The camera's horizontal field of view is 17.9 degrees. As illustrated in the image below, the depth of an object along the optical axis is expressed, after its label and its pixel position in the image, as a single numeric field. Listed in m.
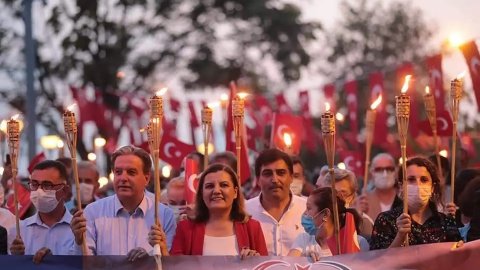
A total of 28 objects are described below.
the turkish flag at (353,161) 17.24
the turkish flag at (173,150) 16.47
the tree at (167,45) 34.88
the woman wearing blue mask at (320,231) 9.69
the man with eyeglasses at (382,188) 13.52
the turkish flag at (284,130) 15.75
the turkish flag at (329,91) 22.35
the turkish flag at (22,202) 12.99
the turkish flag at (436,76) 17.02
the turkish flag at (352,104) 22.67
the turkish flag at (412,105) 20.01
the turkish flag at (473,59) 15.12
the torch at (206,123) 10.48
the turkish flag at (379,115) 20.27
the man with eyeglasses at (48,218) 10.20
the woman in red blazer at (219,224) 9.45
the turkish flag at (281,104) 25.35
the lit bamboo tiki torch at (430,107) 11.47
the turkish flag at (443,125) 14.85
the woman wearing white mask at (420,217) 9.62
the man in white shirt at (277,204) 10.55
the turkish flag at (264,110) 24.88
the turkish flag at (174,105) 26.42
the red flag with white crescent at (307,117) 24.50
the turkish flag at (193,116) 23.14
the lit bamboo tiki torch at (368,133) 14.43
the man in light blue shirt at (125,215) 9.84
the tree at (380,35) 53.72
